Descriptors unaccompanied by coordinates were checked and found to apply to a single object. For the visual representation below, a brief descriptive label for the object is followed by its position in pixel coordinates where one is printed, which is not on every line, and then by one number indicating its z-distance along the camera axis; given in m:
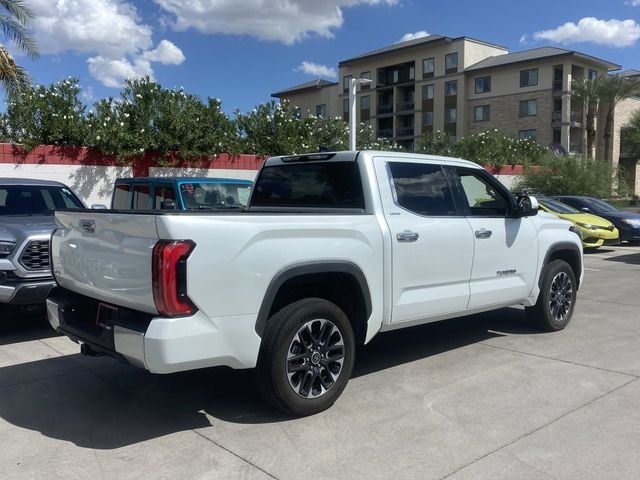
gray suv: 6.32
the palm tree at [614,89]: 48.56
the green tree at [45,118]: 14.04
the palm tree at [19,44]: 14.90
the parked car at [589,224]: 15.78
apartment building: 51.72
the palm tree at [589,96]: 49.19
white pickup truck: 3.65
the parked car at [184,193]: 8.80
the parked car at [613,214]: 17.17
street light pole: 19.92
